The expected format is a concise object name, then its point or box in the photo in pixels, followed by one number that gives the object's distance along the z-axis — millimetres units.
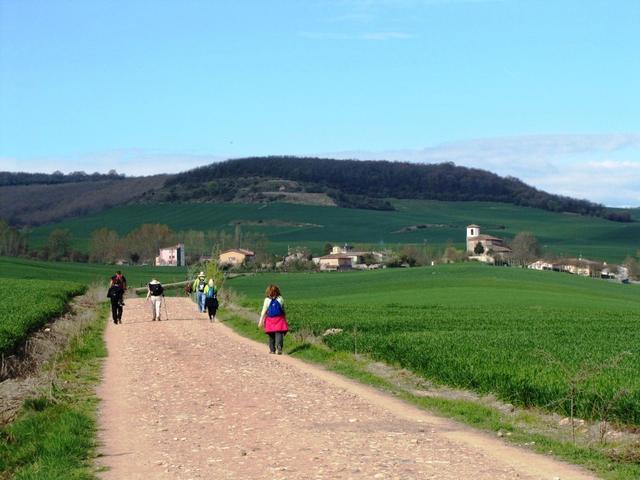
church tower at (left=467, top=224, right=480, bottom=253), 164125
